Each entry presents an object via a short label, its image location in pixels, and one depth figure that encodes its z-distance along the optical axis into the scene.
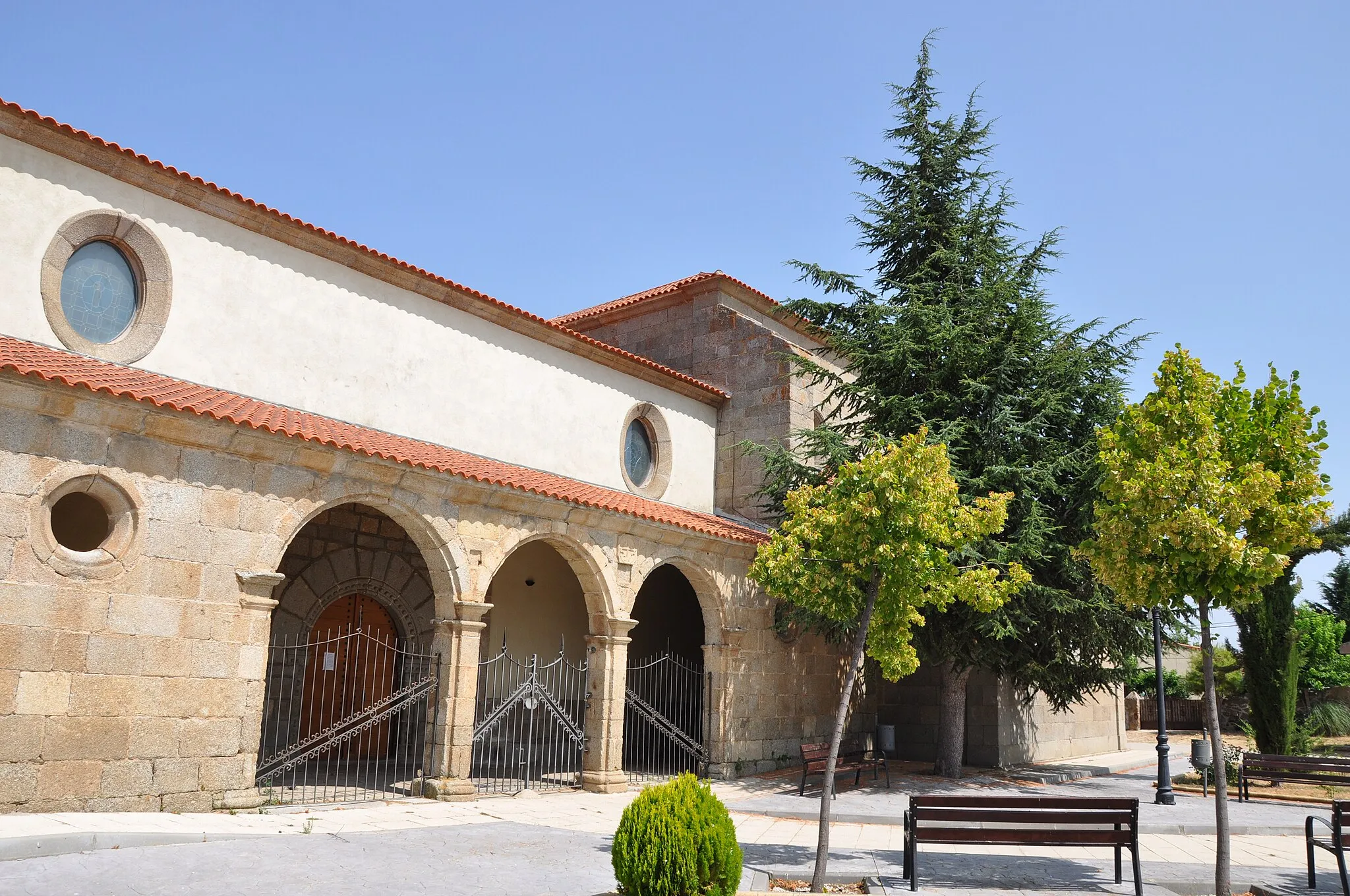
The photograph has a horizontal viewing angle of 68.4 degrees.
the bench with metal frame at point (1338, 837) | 7.27
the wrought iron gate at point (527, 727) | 12.23
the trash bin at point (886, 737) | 16.16
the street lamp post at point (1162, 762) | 12.85
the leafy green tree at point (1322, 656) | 25.66
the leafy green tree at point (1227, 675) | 29.66
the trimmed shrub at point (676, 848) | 5.86
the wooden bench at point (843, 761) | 12.75
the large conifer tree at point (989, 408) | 13.75
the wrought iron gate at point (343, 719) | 10.82
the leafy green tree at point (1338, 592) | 33.28
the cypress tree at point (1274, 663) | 17.06
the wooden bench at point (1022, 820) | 7.38
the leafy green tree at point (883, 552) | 7.90
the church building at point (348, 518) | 8.29
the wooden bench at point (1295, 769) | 12.31
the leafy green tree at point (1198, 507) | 7.56
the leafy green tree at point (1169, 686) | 32.12
